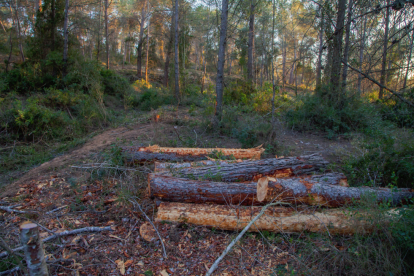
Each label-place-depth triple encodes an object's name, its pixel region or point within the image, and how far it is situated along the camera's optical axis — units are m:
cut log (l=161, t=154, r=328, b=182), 3.62
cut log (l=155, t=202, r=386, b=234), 2.71
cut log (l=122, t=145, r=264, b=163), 4.72
